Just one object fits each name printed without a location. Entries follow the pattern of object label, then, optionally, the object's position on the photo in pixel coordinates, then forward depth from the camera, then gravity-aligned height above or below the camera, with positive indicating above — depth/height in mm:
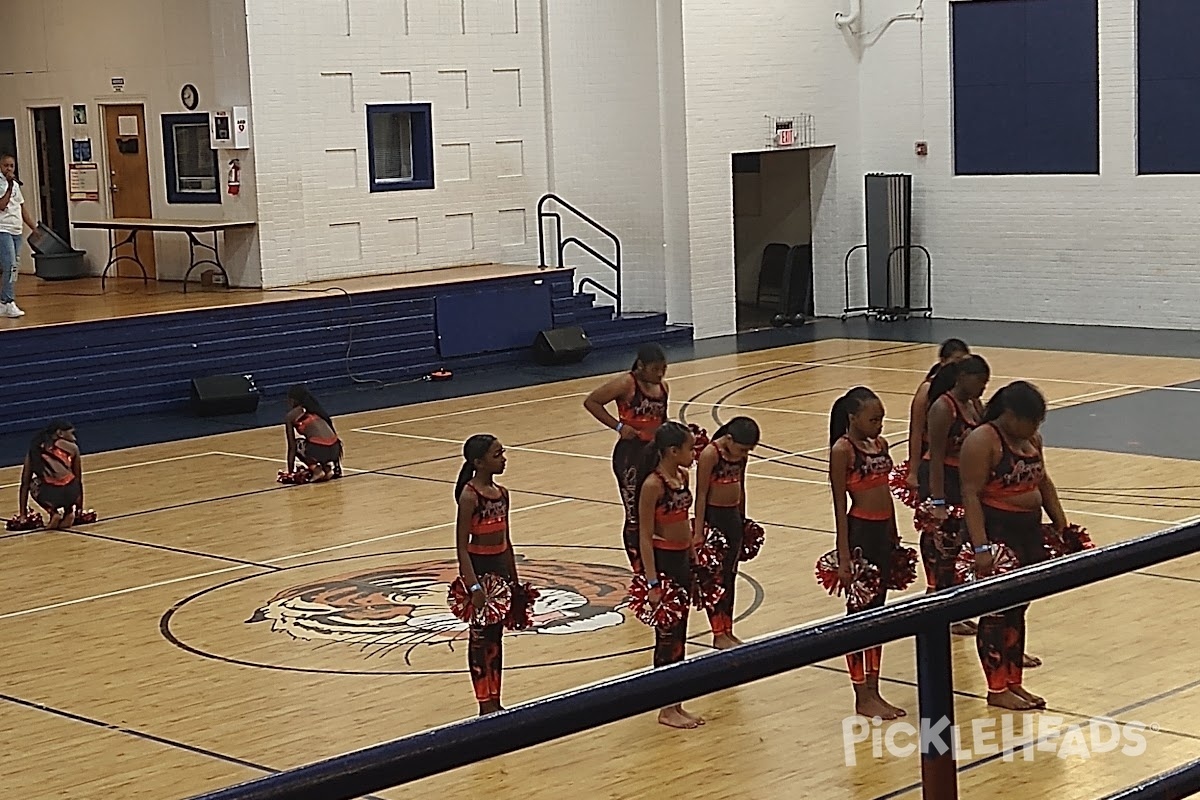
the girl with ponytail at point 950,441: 8156 -1253
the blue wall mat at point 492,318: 20809 -1538
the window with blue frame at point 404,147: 21922 +582
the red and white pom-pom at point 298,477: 14336 -2272
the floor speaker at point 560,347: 21156 -1918
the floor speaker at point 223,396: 18188 -2015
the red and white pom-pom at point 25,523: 13023 -2329
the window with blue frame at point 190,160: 21547 +522
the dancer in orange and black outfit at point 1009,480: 7152 -1276
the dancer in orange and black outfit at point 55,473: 12898 -1950
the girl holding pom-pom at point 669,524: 7559 -1473
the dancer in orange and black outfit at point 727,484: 8016 -1391
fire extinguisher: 20812 +292
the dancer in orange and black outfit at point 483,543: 7449 -1514
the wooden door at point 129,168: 22531 +472
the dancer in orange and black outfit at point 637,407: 9430 -1202
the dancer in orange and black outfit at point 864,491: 7516 -1354
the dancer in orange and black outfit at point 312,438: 14312 -1956
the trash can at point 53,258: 23219 -665
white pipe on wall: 24875 +2259
